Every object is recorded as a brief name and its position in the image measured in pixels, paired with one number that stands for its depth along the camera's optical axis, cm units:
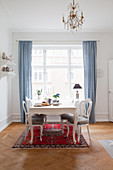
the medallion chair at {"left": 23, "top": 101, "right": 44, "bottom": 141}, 328
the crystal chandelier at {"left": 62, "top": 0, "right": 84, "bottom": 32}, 372
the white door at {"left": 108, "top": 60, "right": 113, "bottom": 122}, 528
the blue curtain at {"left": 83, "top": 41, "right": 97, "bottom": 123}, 527
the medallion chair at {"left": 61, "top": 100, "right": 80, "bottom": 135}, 368
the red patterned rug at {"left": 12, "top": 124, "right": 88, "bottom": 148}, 311
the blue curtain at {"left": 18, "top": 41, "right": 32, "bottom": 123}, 523
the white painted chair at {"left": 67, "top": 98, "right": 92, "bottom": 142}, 329
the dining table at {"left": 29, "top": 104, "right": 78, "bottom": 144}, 317
